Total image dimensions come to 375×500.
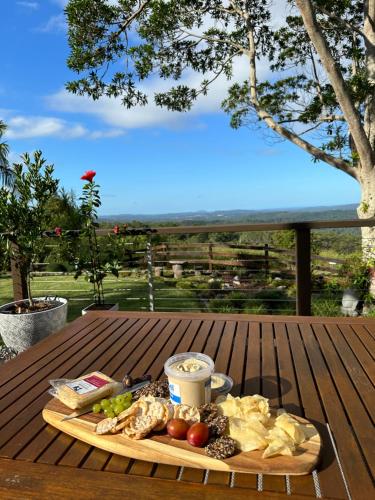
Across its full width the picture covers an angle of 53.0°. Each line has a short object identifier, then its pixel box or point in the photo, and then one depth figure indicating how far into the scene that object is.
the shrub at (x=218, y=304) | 4.57
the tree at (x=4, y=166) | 13.33
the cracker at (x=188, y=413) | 0.90
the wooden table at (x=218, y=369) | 0.77
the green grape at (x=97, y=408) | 0.99
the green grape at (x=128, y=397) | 0.96
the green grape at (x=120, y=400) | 0.95
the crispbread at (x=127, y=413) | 0.93
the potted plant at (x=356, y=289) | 4.18
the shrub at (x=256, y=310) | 4.20
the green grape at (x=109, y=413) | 0.95
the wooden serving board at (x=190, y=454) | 0.79
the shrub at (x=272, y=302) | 4.89
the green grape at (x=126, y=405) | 0.95
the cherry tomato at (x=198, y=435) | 0.84
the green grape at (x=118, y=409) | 0.95
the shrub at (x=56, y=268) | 6.01
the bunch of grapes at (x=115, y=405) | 0.95
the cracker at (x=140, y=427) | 0.88
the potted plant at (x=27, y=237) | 2.80
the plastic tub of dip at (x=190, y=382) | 0.95
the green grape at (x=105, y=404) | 0.97
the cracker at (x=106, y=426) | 0.91
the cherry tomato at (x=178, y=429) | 0.87
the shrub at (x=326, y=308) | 4.06
